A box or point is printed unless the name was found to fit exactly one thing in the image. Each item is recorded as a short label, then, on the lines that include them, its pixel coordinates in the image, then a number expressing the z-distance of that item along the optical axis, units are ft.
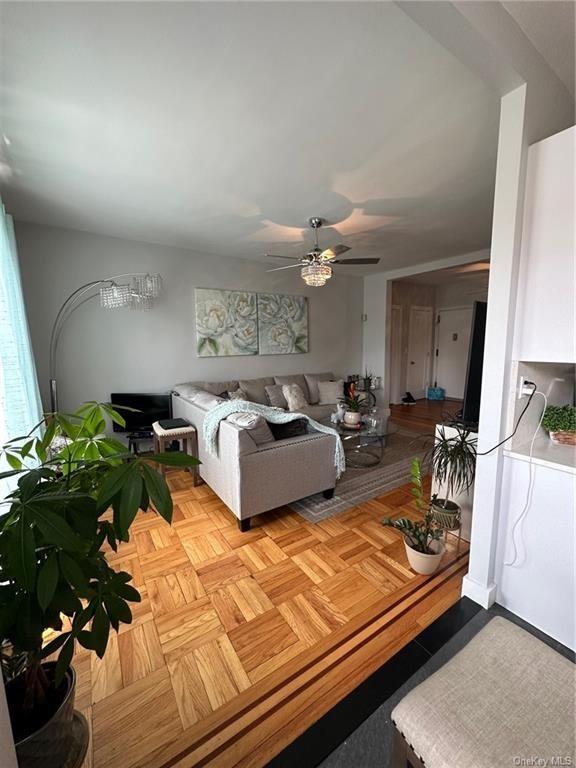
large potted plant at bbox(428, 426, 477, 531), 5.91
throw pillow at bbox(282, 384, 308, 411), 13.84
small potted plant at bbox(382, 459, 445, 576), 5.56
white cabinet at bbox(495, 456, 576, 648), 4.25
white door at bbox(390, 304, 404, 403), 20.45
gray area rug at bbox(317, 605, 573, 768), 3.22
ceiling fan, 9.16
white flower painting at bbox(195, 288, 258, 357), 13.15
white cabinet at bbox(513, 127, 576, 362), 4.08
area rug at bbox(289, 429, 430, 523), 7.83
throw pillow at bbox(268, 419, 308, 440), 7.59
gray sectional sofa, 6.75
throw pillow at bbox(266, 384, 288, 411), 14.07
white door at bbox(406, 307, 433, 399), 21.70
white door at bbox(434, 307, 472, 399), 21.39
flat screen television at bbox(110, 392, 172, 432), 11.34
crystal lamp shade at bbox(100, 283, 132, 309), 9.80
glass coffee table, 10.26
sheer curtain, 5.40
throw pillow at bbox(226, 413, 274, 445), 6.78
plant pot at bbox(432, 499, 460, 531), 6.21
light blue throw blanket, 7.48
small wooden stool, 9.26
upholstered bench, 2.09
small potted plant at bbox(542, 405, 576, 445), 4.88
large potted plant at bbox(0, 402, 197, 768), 1.99
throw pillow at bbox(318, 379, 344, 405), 15.37
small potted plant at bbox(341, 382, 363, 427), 10.23
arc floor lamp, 9.86
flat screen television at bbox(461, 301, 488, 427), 5.83
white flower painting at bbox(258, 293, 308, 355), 14.92
